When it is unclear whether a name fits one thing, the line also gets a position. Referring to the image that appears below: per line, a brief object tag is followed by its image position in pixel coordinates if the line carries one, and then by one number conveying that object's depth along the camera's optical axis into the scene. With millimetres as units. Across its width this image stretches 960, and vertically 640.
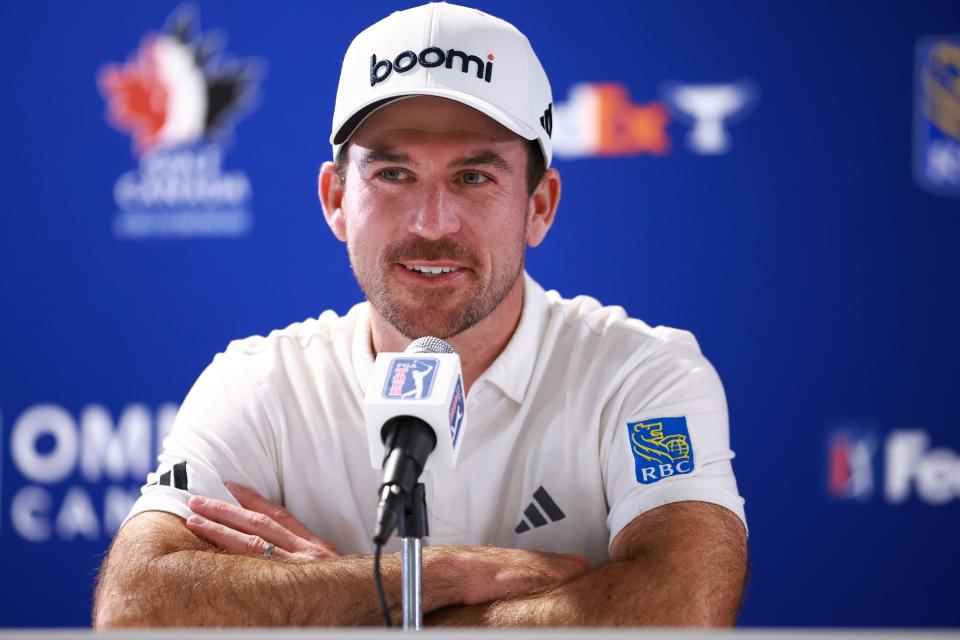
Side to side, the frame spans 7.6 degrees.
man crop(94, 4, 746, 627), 5772
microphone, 5473
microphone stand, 5464
